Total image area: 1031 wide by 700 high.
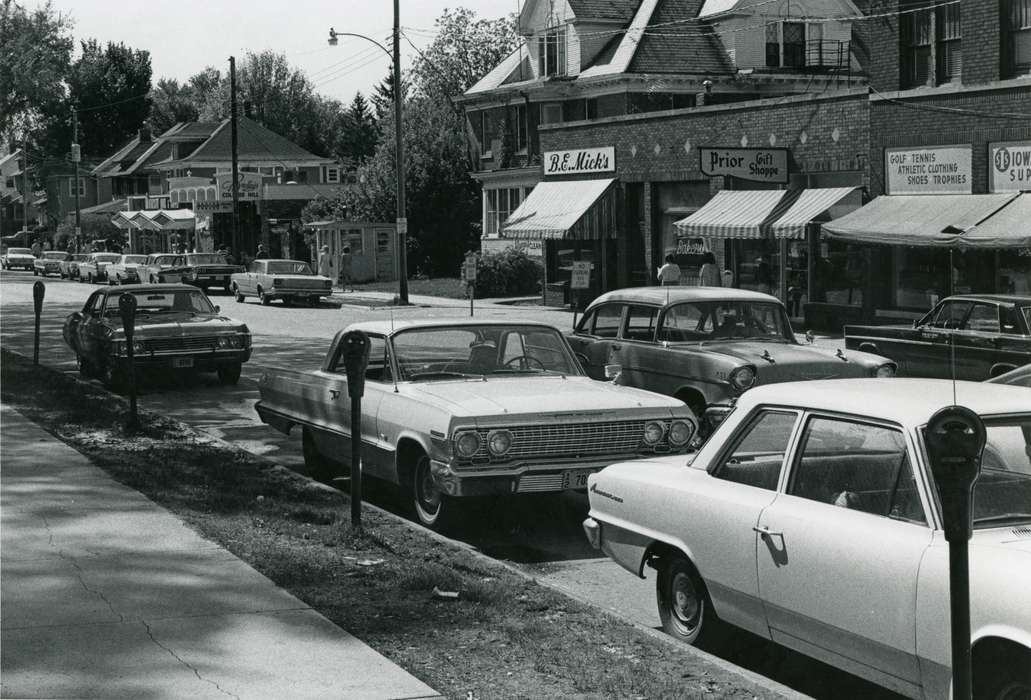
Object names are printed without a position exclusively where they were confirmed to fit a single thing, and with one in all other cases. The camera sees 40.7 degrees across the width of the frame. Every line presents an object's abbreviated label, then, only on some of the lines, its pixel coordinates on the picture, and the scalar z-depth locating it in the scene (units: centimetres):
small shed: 5366
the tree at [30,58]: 5934
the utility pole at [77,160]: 8662
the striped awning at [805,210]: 2930
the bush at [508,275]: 4628
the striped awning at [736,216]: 3092
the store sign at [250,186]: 6488
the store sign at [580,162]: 3922
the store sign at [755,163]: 3120
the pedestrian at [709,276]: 2678
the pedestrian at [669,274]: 2770
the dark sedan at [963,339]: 1535
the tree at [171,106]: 12444
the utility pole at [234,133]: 5634
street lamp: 4238
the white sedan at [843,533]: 509
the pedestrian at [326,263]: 5378
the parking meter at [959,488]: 429
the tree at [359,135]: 10812
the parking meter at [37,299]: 2123
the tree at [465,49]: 8675
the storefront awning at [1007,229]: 2378
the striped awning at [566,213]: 3888
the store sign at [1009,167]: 2525
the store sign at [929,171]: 2664
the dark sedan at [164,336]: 1875
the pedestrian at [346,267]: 5288
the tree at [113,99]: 11169
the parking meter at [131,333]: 1437
